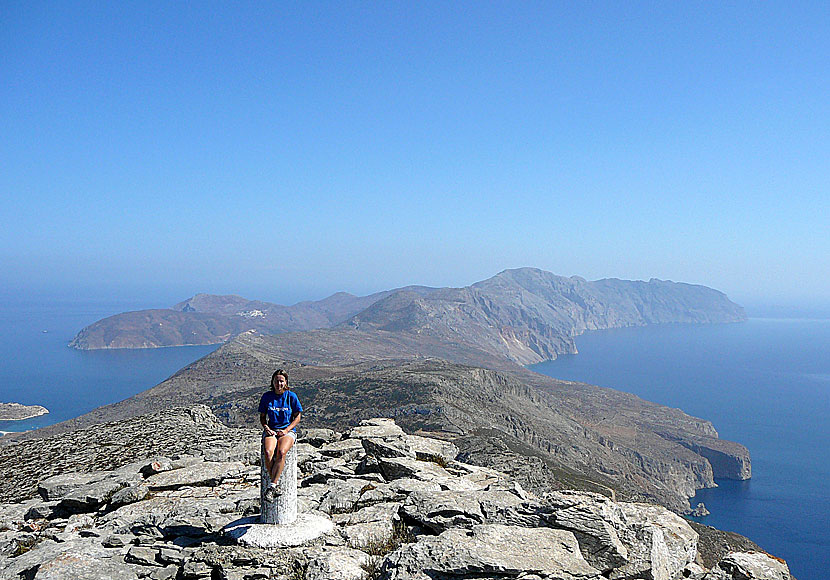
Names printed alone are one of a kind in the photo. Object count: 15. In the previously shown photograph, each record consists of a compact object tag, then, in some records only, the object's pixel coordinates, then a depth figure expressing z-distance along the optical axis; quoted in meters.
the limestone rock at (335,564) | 11.66
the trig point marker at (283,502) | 13.66
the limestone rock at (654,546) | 13.10
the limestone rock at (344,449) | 25.09
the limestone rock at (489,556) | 11.85
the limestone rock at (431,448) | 25.70
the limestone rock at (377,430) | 29.41
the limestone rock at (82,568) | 11.91
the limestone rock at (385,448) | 24.45
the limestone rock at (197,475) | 20.06
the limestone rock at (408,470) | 20.98
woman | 13.68
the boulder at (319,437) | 28.33
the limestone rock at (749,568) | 13.50
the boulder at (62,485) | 20.88
